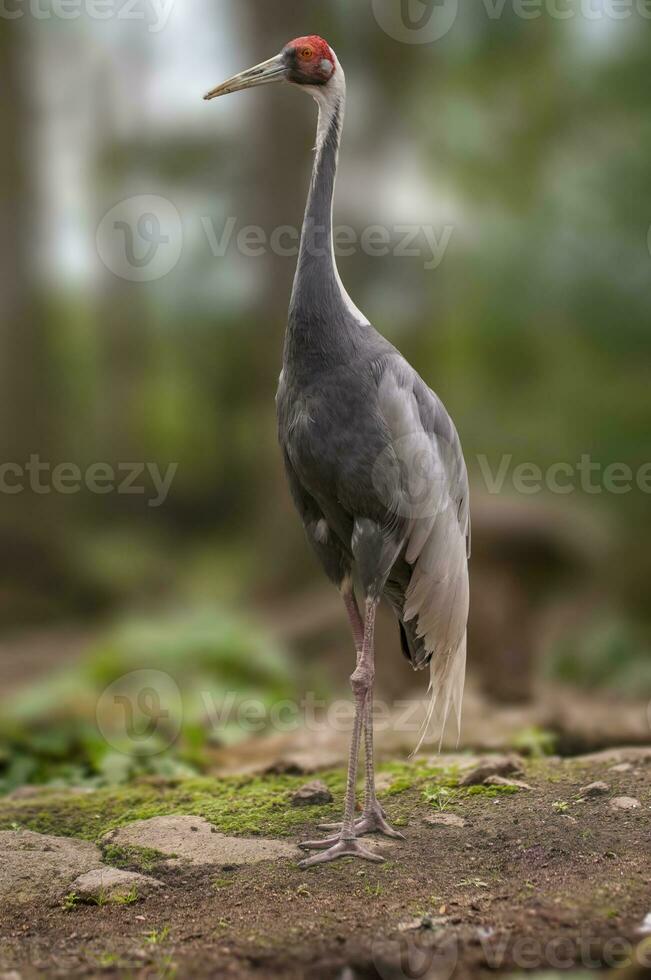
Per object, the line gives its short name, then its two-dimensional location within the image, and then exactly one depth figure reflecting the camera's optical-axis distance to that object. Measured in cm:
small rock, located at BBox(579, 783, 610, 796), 857
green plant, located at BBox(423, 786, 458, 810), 859
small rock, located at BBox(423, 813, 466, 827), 809
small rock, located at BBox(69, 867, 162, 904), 701
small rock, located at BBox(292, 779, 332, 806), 898
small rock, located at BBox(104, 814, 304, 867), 761
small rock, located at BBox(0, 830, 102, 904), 711
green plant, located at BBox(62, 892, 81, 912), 689
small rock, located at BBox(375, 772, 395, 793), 931
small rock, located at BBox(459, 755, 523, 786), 903
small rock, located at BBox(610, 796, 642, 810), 823
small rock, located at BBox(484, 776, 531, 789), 893
